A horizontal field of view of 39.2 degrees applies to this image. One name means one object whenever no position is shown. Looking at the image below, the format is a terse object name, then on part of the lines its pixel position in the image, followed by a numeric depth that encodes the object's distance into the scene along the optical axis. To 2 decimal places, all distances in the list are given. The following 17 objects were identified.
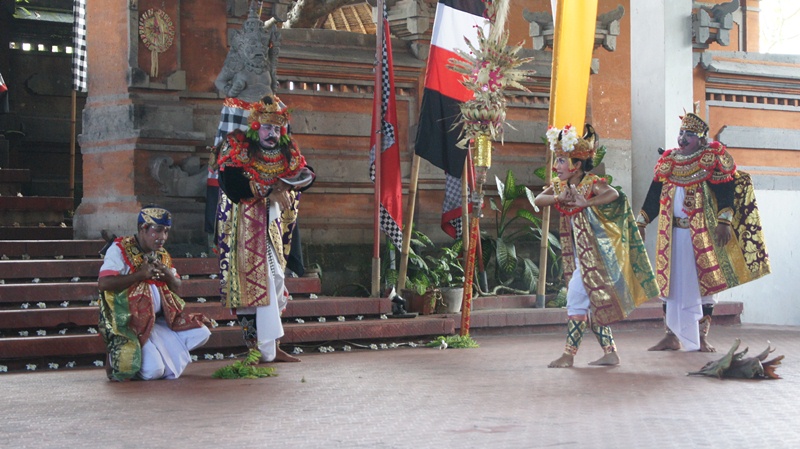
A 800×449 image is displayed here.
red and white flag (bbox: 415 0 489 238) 11.23
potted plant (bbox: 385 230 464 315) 11.54
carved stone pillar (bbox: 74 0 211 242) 11.49
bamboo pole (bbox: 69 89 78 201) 13.58
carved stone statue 10.85
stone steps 8.84
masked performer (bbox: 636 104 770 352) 10.12
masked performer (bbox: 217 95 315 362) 8.41
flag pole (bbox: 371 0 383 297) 11.45
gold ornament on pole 9.80
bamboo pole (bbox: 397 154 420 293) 11.54
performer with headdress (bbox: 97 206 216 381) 7.84
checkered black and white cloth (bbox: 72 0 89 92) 13.54
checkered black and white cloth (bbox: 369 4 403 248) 11.60
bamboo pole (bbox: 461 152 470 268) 11.63
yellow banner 11.05
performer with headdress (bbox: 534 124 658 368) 8.82
